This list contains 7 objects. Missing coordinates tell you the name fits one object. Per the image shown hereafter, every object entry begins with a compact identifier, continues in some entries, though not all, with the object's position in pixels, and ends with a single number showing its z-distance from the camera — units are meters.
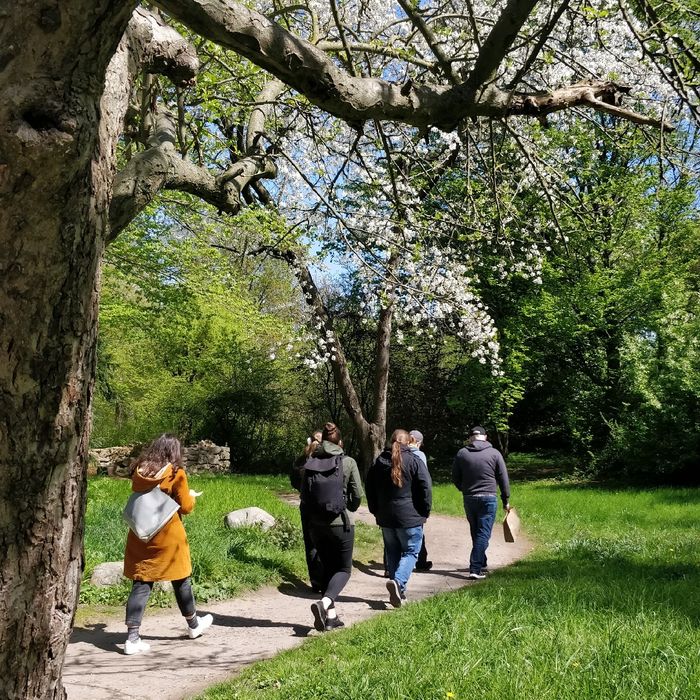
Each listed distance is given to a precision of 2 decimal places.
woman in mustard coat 5.73
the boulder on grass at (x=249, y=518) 10.12
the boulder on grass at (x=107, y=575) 7.19
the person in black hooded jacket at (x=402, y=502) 7.22
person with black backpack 6.68
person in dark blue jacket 8.57
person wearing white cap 9.34
